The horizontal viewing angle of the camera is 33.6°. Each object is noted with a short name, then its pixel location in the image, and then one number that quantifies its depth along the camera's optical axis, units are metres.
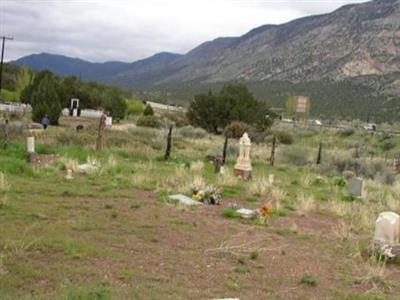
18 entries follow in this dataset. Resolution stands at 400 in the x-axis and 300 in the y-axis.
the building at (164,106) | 101.60
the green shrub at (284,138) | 52.54
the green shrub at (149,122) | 59.31
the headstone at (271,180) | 20.40
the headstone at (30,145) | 21.58
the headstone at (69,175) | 17.80
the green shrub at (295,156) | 33.37
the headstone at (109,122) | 50.98
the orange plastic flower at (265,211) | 13.84
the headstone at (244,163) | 22.08
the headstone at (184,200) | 15.18
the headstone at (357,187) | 19.77
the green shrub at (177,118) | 67.50
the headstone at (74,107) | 62.39
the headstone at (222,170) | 21.93
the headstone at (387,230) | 11.41
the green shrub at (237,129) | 47.66
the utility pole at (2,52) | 57.83
